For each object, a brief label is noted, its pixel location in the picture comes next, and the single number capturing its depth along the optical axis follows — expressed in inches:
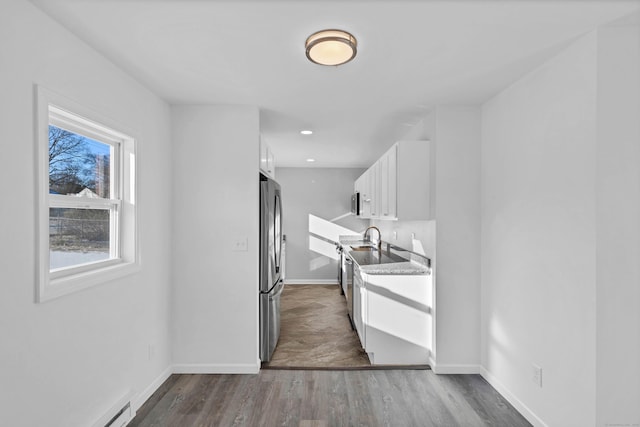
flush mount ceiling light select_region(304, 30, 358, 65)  77.8
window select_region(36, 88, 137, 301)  71.0
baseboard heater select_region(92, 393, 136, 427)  87.7
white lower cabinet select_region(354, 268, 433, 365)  134.3
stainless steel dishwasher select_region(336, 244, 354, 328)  179.6
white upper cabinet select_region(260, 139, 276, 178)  143.1
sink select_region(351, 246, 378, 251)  224.2
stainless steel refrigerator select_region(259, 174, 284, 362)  136.3
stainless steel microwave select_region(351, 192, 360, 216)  257.8
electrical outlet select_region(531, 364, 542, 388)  95.6
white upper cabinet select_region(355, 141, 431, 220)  135.2
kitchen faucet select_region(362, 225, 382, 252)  228.4
